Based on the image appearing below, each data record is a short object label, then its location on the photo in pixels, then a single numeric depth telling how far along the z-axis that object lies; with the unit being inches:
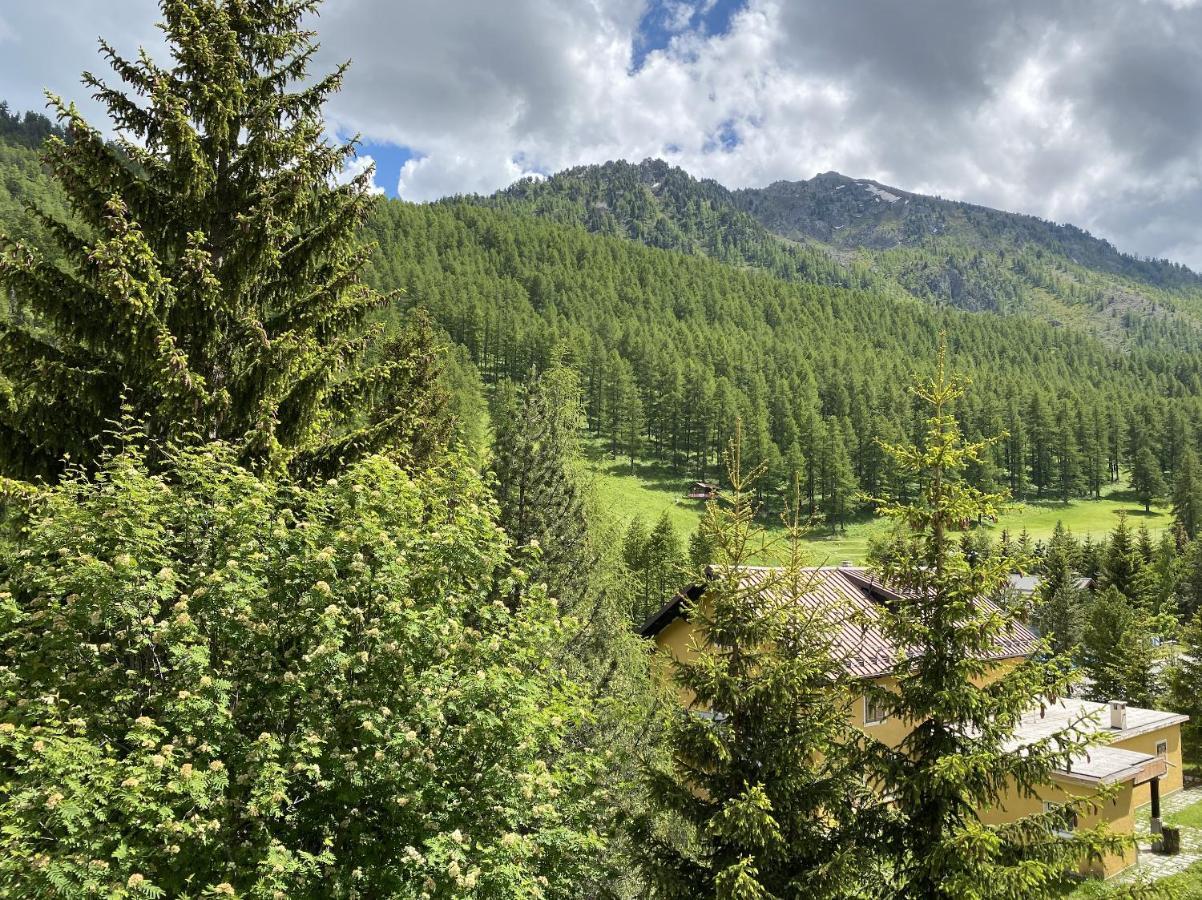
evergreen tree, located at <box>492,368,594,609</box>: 721.6
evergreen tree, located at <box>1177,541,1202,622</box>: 2768.2
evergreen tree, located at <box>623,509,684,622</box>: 2384.4
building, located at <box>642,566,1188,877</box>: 904.3
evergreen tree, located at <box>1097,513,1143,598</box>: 2370.8
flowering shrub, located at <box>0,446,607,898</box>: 244.2
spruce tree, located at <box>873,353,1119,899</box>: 338.3
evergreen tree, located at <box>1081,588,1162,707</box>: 1642.5
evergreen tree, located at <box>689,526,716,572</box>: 2242.6
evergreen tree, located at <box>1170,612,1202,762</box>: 1369.3
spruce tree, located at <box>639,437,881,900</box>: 366.3
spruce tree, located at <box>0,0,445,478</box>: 381.7
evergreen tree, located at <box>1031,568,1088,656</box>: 2150.6
